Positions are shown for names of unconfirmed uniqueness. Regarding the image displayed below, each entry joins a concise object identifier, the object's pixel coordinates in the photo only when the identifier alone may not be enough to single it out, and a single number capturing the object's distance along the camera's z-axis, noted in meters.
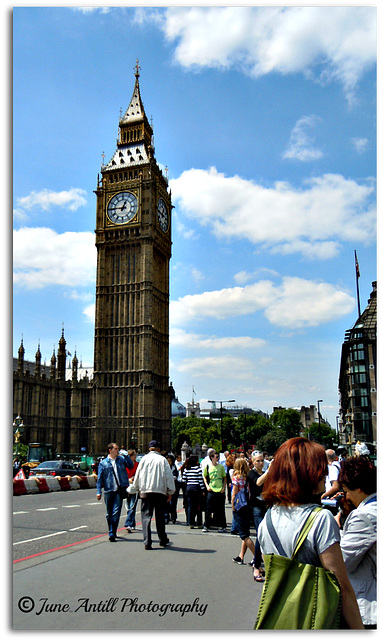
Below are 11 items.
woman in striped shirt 11.72
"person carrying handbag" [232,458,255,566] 7.92
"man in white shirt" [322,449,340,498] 8.48
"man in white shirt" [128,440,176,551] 8.66
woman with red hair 2.74
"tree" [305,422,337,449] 115.81
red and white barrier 21.78
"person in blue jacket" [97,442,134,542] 9.38
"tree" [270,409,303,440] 124.38
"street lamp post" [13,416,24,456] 39.23
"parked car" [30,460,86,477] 28.03
